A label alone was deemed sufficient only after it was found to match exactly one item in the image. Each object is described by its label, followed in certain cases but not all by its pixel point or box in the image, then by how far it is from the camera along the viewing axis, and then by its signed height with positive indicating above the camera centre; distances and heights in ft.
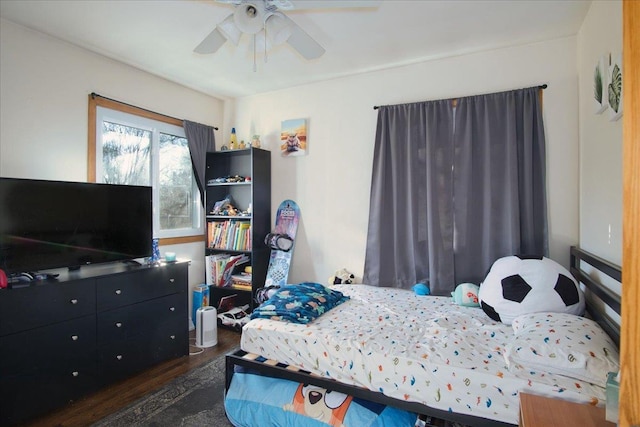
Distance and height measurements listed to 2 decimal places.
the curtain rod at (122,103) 9.02 +3.24
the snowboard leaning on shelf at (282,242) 11.35 -0.97
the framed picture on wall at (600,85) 6.05 +2.47
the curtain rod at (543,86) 8.34 +3.21
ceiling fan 5.95 +3.67
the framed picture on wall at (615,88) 5.19 +2.06
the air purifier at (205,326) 9.90 -3.38
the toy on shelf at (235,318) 11.01 -3.50
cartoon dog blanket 5.54 -3.41
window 9.37 +1.66
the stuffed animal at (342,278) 10.44 -2.03
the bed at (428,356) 4.73 -2.33
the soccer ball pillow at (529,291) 6.21 -1.50
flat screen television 6.72 -0.23
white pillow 4.48 -1.95
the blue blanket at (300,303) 7.05 -2.04
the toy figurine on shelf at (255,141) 11.85 +2.60
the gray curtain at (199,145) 11.58 +2.48
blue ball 9.06 -2.07
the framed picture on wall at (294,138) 11.59 +2.68
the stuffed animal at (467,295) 7.86 -1.95
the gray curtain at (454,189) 8.36 +0.66
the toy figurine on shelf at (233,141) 12.12 +2.65
